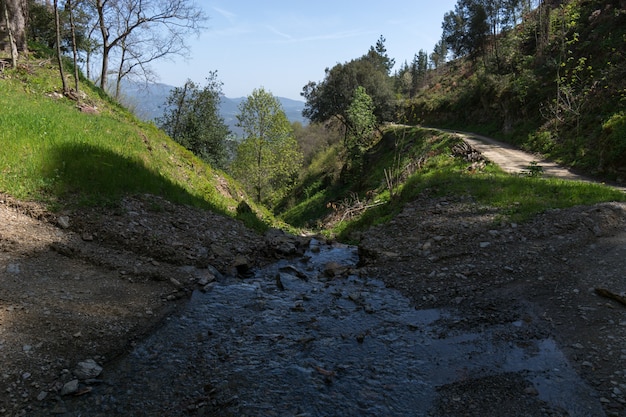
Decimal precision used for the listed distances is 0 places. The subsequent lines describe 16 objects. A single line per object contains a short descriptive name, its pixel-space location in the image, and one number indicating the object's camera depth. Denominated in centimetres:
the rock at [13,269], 703
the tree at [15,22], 1806
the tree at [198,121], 3359
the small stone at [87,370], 548
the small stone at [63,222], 905
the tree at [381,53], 7566
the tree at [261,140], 3578
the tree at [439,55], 9897
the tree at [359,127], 3744
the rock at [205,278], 923
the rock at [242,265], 1065
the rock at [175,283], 876
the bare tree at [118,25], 2566
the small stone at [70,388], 512
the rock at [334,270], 1091
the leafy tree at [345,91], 4522
